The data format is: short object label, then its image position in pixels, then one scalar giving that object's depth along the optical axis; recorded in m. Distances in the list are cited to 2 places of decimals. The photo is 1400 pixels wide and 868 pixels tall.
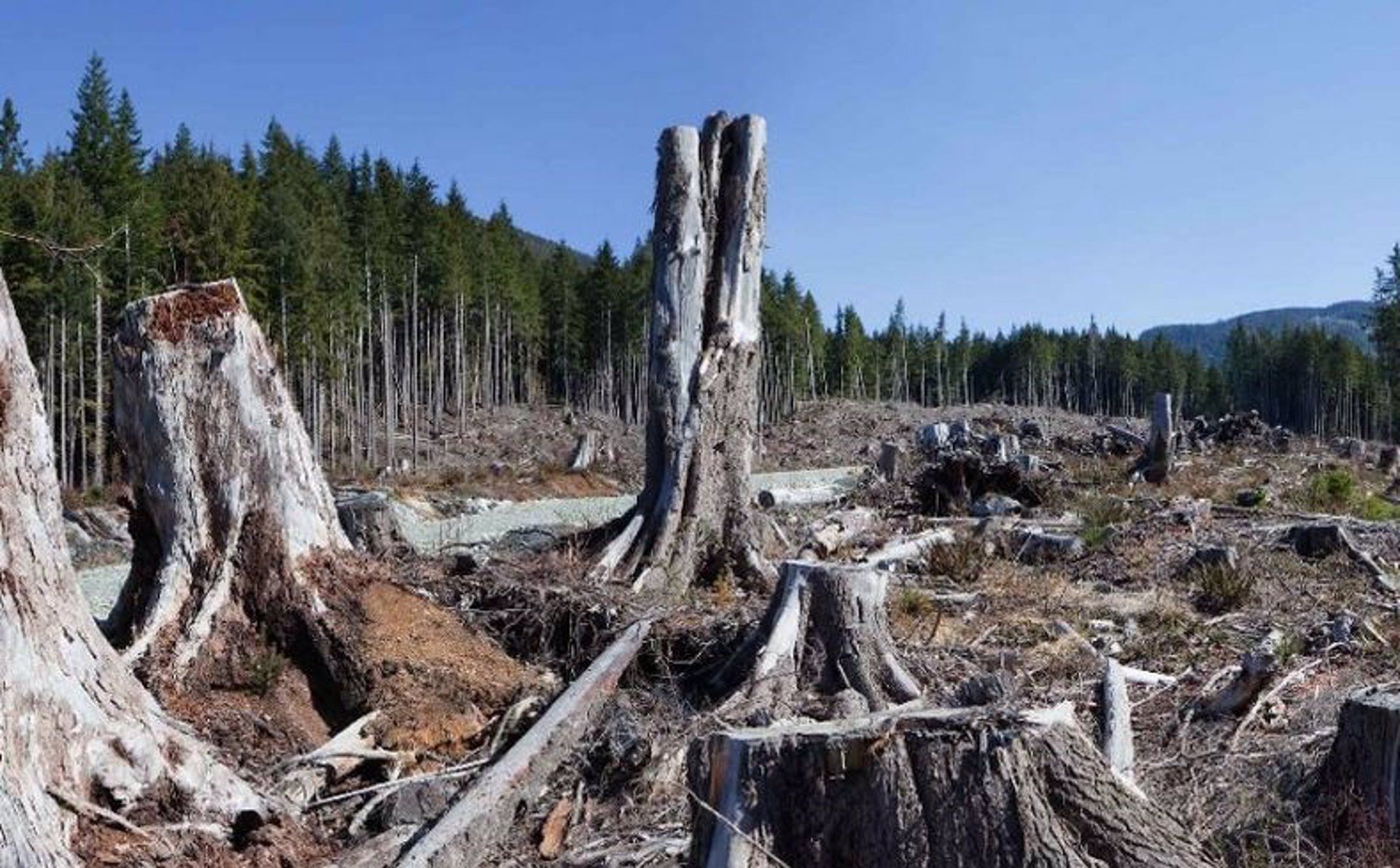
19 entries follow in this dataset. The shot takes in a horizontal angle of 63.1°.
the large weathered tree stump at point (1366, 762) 4.04
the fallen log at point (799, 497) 16.22
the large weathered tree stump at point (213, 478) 6.78
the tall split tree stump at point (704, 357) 9.47
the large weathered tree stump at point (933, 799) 3.19
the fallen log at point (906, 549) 10.75
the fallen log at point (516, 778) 4.63
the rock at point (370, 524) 10.32
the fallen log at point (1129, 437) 26.67
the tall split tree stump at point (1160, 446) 19.61
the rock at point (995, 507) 14.74
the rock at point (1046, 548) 11.54
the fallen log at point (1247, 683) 5.87
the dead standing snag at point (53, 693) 3.98
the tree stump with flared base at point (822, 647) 6.03
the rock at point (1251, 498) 15.28
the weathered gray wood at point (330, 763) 5.56
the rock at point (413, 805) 5.24
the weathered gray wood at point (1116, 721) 5.09
